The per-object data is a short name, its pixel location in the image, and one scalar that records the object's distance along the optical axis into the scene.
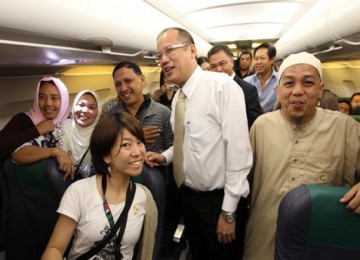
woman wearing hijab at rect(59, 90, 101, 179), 2.17
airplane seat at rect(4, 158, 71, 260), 1.84
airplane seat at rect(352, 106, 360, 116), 4.22
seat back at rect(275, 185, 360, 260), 1.18
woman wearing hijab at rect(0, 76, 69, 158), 2.02
